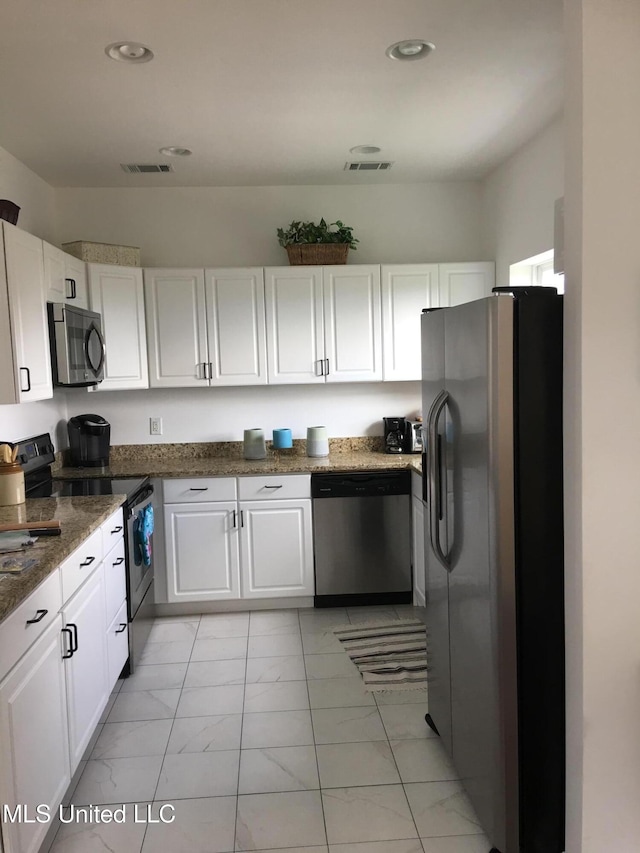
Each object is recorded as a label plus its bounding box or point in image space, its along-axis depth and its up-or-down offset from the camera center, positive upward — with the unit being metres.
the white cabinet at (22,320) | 2.77 +0.25
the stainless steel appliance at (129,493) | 3.31 -0.62
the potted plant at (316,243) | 4.22 +0.81
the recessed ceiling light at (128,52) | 2.42 +1.21
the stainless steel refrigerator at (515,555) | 1.86 -0.56
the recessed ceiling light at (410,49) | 2.48 +1.21
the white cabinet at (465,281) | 4.29 +0.55
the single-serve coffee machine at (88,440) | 4.16 -0.41
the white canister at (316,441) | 4.37 -0.48
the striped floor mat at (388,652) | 3.15 -1.50
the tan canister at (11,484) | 2.91 -0.47
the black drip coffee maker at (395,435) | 4.46 -0.46
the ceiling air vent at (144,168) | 3.87 +1.22
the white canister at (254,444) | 4.32 -0.48
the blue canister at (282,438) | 4.42 -0.46
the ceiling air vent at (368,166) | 4.00 +1.24
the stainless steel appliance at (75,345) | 3.27 +0.16
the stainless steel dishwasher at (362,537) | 4.03 -1.05
